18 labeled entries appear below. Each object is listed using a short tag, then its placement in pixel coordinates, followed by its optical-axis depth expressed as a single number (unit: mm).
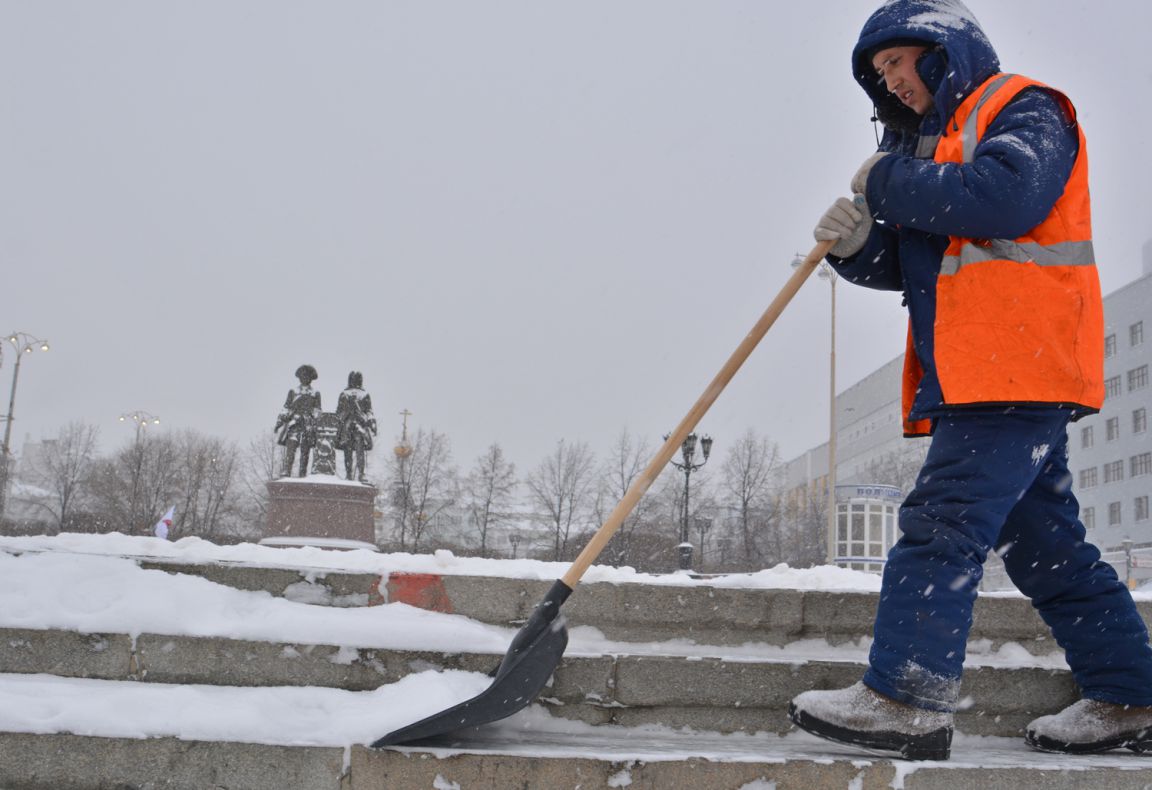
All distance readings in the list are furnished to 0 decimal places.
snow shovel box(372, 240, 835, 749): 2248
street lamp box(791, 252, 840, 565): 22094
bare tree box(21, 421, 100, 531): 40709
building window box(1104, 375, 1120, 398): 45500
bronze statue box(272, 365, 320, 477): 16391
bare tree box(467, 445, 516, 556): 39969
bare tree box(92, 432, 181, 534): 36750
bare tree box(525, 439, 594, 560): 40250
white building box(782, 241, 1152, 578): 43062
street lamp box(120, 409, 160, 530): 36469
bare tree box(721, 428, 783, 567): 38594
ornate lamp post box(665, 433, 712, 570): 17364
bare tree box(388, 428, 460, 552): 39188
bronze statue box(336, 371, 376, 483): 16484
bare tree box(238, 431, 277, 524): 47222
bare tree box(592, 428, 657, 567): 35156
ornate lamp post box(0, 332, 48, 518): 28453
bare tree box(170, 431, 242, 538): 40594
